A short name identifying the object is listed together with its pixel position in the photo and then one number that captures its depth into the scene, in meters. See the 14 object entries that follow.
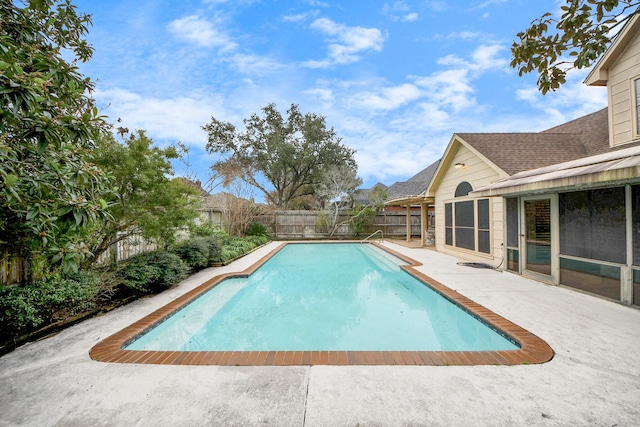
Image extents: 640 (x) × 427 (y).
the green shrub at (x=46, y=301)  3.41
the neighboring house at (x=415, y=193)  14.29
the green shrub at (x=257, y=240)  15.02
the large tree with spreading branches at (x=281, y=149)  24.00
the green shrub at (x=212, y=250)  8.77
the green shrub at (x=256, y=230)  16.97
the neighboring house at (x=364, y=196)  30.35
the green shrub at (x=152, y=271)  5.37
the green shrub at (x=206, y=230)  11.02
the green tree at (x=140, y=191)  5.10
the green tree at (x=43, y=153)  1.91
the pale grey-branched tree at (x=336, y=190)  18.95
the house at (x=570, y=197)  4.74
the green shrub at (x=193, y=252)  7.72
